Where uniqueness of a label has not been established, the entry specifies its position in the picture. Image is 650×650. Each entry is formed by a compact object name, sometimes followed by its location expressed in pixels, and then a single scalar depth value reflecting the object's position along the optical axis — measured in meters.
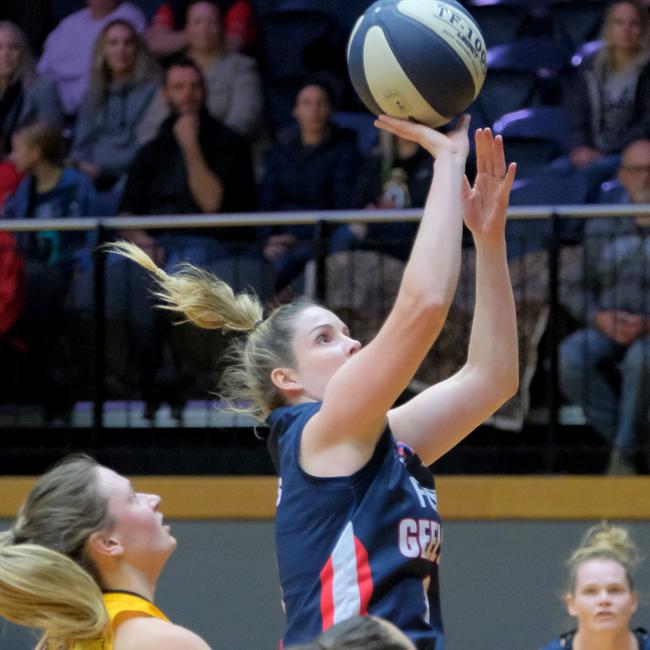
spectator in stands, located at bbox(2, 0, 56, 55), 15.60
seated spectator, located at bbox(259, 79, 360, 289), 13.09
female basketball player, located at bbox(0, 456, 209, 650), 4.49
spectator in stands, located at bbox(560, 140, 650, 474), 11.21
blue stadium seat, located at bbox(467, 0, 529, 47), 14.80
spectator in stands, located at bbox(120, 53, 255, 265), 13.12
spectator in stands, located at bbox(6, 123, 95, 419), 12.37
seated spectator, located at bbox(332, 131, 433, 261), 12.34
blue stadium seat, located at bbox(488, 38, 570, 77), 14.31
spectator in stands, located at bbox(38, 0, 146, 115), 14.73
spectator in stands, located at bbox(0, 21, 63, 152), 14.43
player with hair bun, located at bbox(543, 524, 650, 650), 8.66
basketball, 5.34
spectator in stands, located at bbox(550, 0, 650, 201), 12.91
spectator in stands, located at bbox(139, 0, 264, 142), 13.86
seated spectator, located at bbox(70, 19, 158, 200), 13.98
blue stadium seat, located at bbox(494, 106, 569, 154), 13.72
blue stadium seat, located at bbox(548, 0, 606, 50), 14.44
